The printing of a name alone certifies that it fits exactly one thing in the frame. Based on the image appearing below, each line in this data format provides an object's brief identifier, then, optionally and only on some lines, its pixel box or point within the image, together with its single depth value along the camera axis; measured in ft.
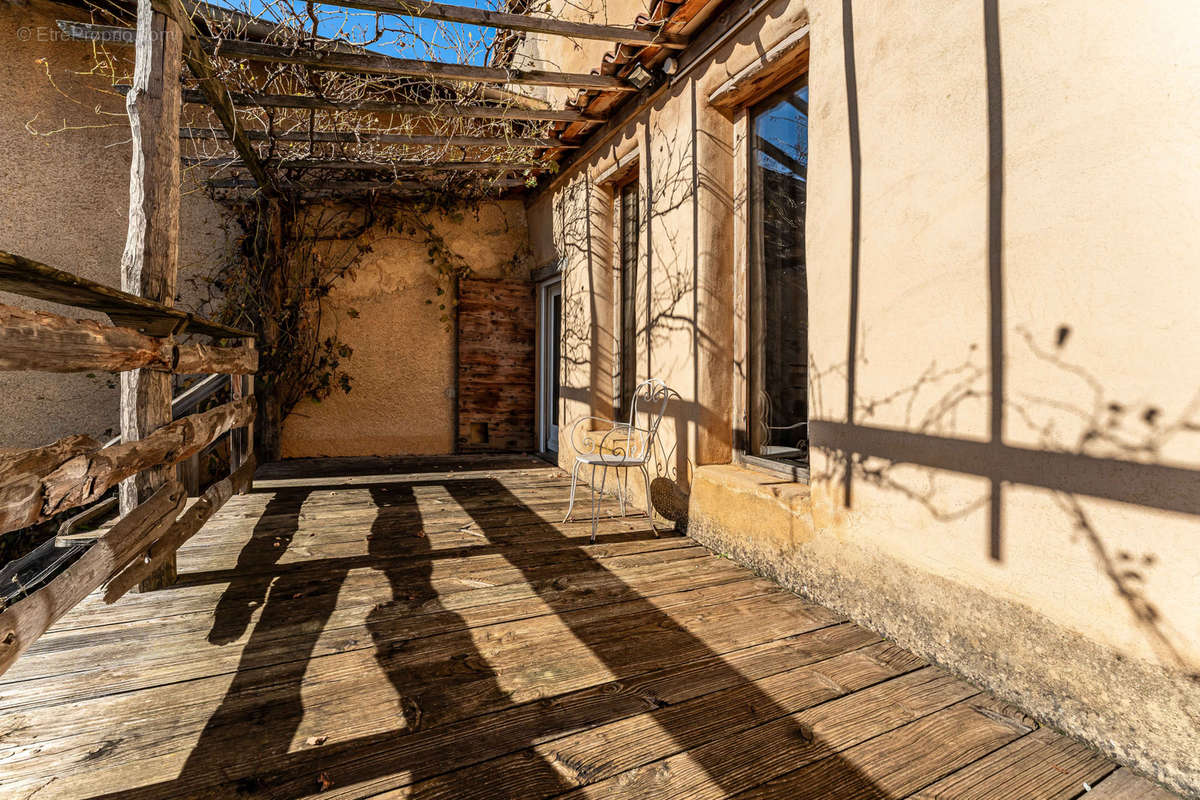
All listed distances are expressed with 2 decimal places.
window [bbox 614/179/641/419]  14.33
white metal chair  10.42
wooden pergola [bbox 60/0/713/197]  8.31
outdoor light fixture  11.53
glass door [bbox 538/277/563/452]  19.52
